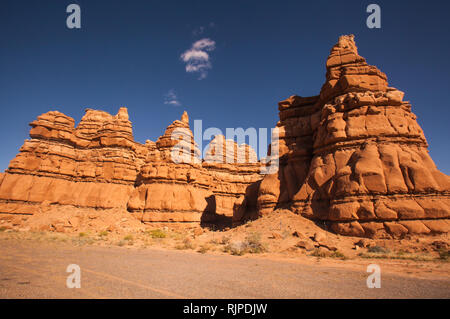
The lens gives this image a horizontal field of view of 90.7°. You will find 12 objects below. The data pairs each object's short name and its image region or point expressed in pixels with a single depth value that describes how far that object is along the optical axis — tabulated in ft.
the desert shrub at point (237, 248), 45.48
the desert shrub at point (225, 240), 57.76
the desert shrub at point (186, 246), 55.77
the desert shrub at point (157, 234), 85.95
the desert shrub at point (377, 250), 40.37
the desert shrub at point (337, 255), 39.26
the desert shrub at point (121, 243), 62.22
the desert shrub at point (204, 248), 48.84
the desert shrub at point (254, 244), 46.80
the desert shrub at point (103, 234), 82.03
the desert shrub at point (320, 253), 40.37
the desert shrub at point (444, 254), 35.10
